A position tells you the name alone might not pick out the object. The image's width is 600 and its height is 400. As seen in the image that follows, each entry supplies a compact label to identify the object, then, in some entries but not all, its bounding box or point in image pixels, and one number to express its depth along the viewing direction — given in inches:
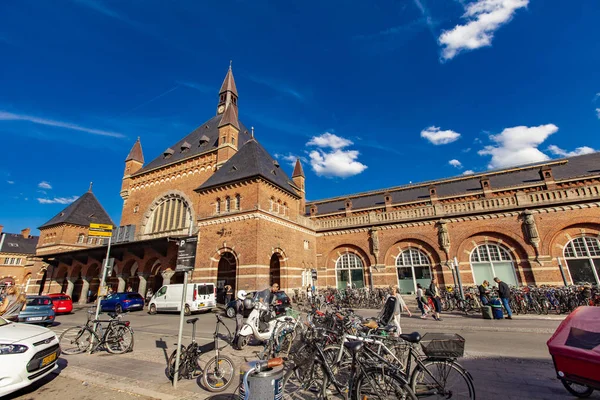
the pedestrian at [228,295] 683.4
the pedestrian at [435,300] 473.7
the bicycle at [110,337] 288.0
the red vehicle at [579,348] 138.6
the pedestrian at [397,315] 295.3
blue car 710.5
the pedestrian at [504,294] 459.8
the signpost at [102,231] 344.7
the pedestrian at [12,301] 309.5
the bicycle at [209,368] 192.1
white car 182.4
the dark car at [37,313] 508.1
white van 617.3
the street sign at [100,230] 346.6
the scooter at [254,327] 295.1
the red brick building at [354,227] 664.4
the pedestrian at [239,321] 295.8
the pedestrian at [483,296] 485.5
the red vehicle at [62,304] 716.0
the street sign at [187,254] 214.4
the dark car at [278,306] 425.1
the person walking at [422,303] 503.5
